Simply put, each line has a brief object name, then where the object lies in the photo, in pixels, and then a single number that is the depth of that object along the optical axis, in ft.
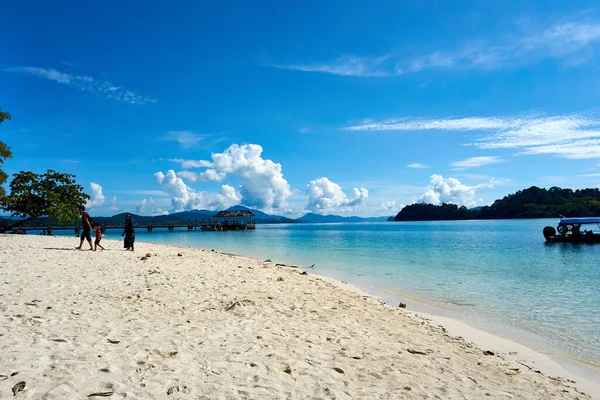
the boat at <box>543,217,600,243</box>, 151.02
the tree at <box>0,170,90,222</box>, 109.81
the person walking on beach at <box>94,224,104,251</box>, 60.41
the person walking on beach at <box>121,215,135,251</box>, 65.72
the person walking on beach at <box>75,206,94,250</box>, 57.30
